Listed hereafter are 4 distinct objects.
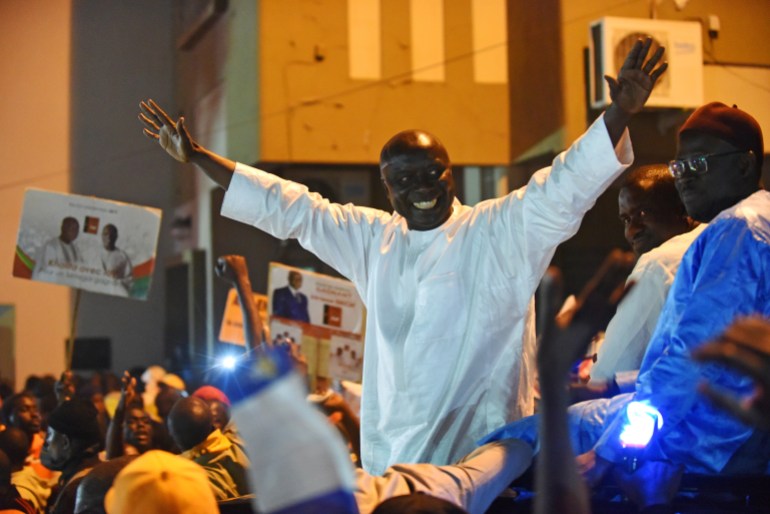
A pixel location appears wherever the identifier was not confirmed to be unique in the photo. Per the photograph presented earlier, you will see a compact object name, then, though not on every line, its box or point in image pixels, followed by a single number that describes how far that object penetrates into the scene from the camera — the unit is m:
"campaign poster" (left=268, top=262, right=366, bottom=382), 9.50
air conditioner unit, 15.30
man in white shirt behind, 4.21
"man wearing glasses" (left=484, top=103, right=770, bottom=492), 3.45
